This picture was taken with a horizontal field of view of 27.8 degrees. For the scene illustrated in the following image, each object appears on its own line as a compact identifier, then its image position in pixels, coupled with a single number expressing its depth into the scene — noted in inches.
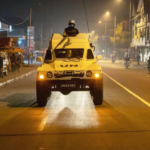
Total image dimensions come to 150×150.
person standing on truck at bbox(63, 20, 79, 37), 503.2
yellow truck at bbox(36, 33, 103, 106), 407.8
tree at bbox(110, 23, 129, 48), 3031.5
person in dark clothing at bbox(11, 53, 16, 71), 1270.9
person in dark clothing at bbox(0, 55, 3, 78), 875.0
